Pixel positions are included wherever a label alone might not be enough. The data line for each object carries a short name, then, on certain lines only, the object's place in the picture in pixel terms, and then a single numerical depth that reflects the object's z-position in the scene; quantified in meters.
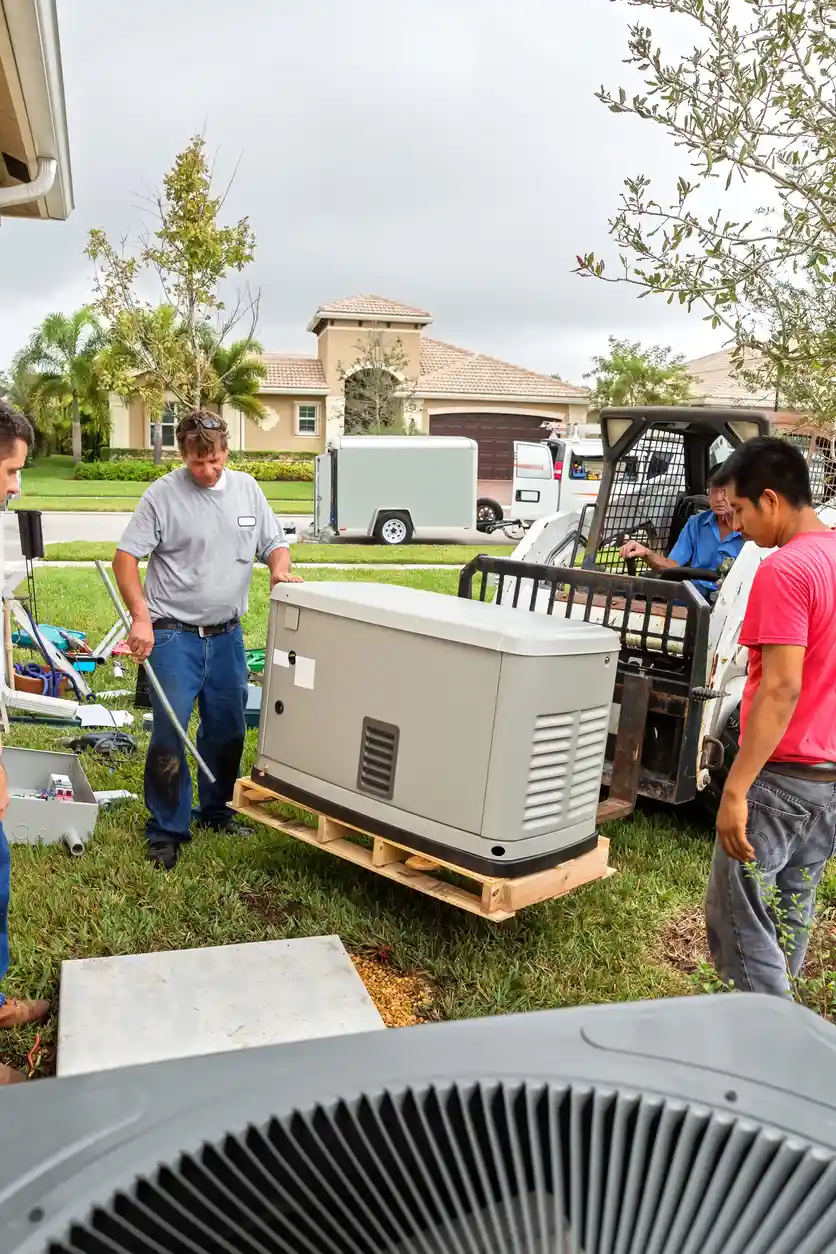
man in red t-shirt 2.56
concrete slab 2.89
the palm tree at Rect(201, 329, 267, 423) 32.00
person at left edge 2.70
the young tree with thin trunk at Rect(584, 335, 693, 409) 38.69
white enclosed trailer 20.52
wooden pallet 3.32
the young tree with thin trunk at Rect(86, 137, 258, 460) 18.98
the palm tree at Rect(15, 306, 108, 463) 40.47
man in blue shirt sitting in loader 5.36
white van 20.31
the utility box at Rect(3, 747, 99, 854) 4.29
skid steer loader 4.50
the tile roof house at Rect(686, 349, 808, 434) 32.34
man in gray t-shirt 4.25
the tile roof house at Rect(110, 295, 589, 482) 37.62
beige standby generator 3.28
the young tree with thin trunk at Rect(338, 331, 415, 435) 36.16
